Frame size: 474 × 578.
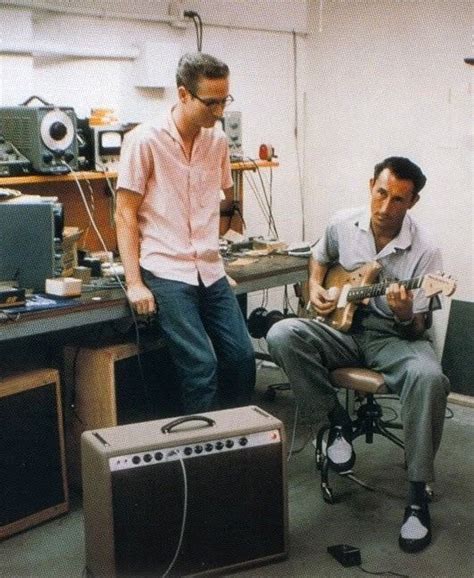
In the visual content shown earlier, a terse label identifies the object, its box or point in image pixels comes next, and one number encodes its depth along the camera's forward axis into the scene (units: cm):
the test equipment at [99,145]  356
